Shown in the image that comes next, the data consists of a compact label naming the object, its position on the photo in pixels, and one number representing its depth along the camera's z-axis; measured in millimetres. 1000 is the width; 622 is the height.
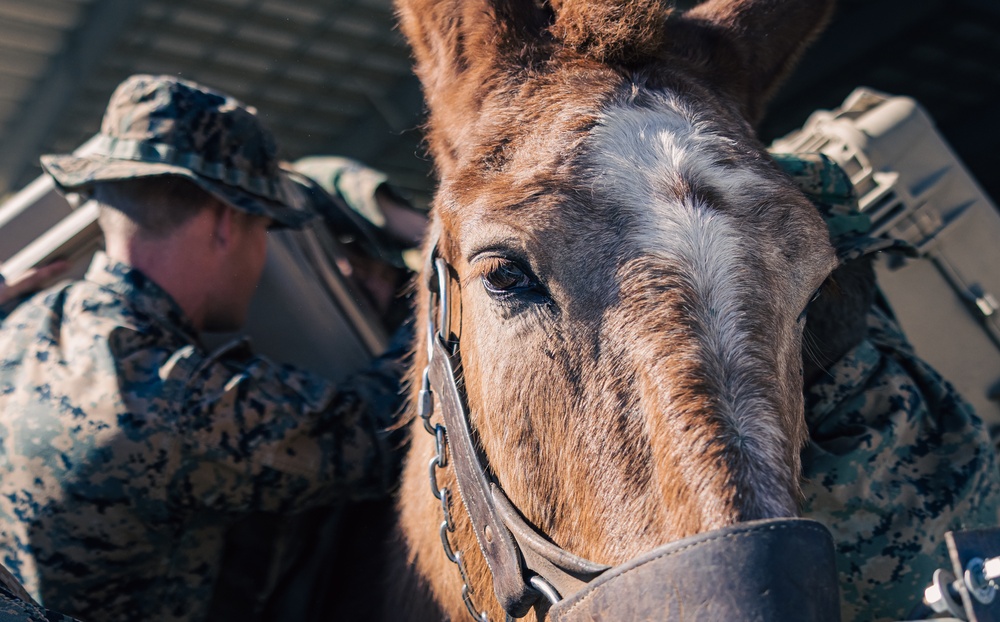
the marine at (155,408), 1935
